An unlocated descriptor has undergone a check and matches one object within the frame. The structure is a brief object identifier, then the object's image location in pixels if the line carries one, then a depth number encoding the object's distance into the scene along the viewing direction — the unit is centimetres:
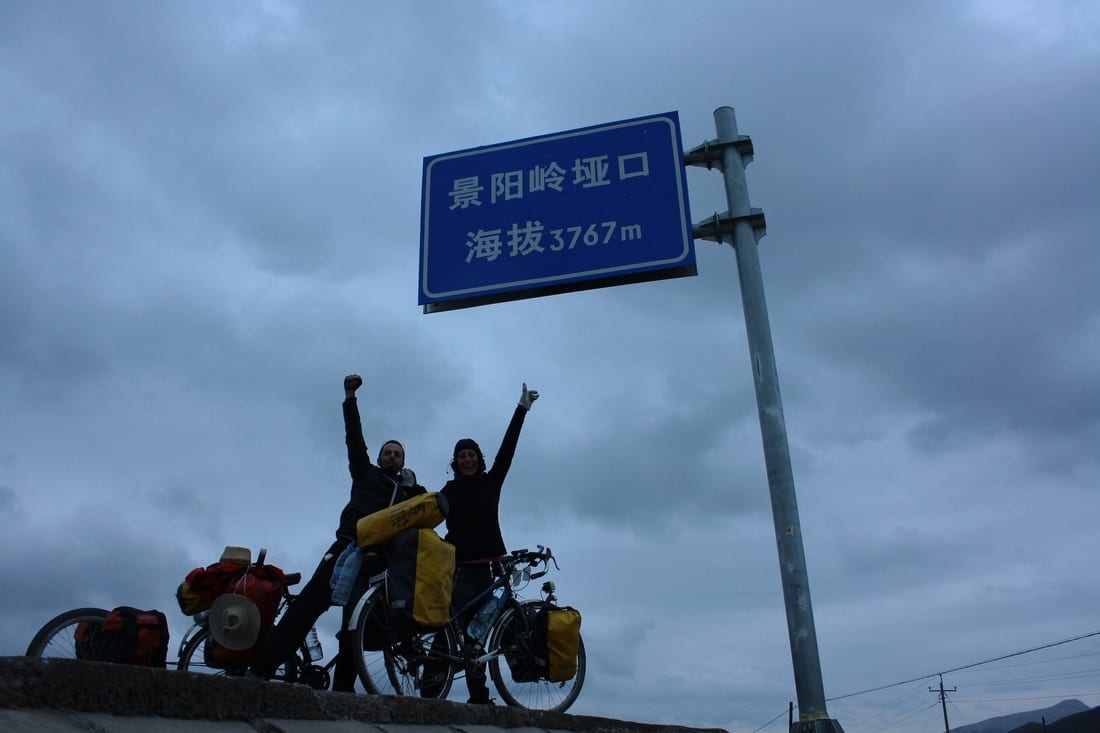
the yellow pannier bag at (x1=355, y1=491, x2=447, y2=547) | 472
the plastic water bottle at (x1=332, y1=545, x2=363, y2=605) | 471
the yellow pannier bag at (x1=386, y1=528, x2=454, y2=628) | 464
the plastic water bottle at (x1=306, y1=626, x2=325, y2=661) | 491
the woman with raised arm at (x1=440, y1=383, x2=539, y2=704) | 541
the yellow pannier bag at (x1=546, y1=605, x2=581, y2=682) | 539
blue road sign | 570
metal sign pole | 432
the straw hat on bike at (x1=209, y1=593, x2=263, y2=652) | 453
